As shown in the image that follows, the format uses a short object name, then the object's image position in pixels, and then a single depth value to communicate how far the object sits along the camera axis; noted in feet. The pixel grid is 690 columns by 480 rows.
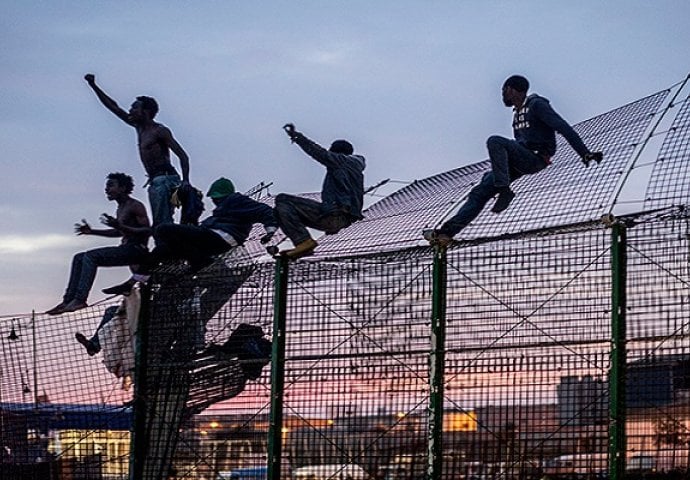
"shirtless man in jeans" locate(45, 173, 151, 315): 47.85
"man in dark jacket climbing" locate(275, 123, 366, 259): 43.65
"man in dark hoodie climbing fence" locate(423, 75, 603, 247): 40.16
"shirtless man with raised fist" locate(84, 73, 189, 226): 49.67
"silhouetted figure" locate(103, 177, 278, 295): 45.88
